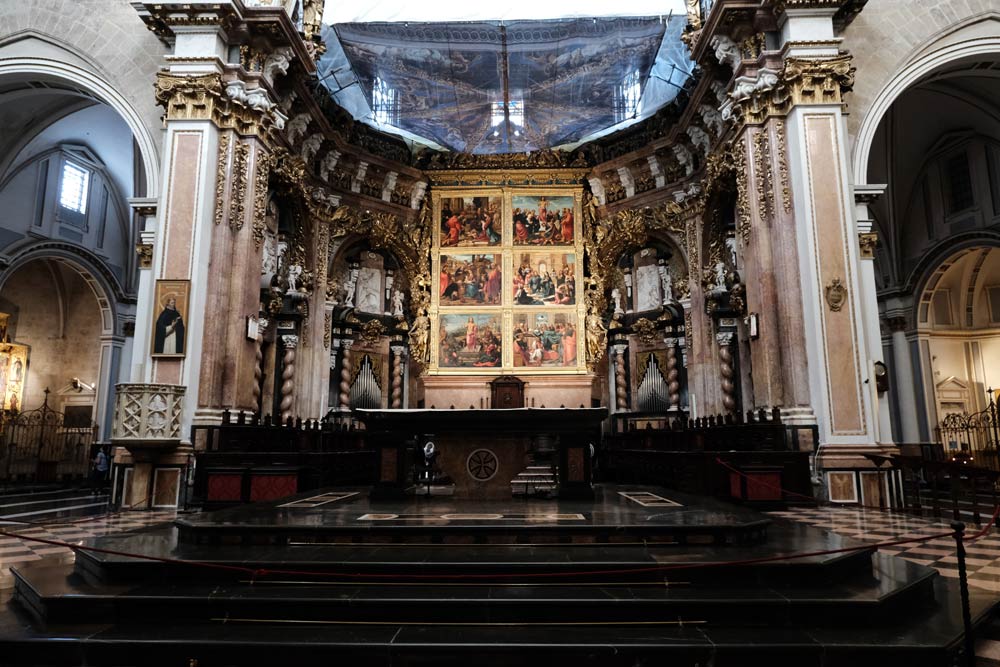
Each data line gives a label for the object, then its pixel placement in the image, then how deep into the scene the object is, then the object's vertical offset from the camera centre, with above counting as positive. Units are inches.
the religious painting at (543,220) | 800.9 +274.4
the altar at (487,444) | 319.9 -0.6
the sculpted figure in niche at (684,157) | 697.6 +305.9
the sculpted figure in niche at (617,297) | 796.6 +177.3
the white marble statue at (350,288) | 756.6 +180.4
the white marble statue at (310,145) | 658.8 +302.0
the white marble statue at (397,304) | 794.8 +169.6
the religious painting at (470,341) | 768.9 +120.5
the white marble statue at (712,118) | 599.8 +300.4
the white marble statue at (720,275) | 636.9 +163.2
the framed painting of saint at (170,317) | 449.1 +86.9
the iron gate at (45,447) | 794.2 -4.1
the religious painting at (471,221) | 804.0 +273.0
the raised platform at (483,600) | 148.6 -40.5
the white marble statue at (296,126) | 612.5 +299.7
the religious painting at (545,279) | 783.1 +196.8
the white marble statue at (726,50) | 515.8 +311.7
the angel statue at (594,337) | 767.7 +125.1
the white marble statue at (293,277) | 655.1 +167.5
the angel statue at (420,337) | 772.0 +125.4
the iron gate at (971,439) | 735.1 +2.9
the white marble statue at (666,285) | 752.3 +182.8
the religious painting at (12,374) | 819.4 +89.0
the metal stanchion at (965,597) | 136.8 -33.7
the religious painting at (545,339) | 765.3 +122.0
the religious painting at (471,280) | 786.8 +197.2
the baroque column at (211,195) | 456.1 +182.4
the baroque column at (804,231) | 434.9 +150.4
